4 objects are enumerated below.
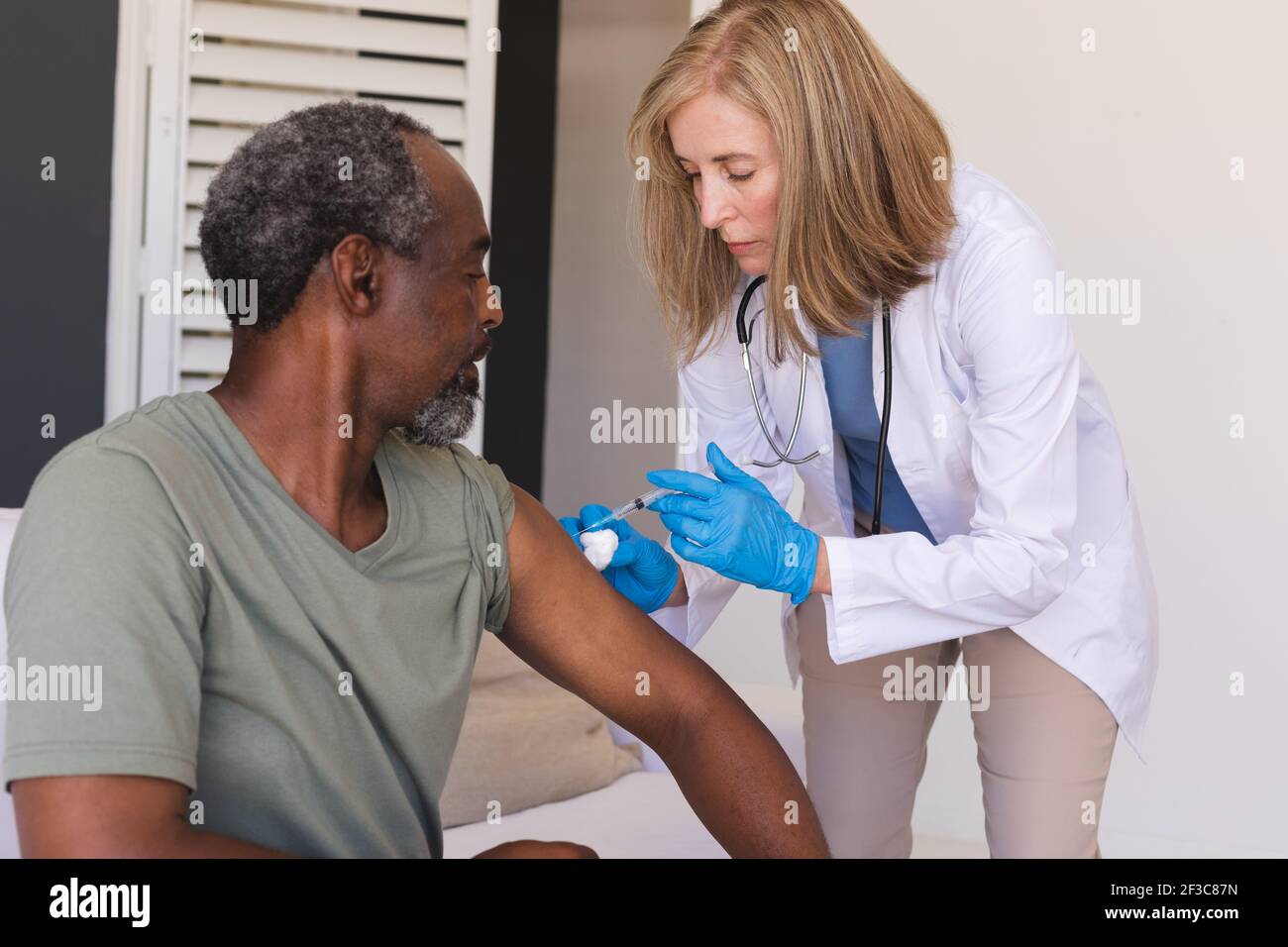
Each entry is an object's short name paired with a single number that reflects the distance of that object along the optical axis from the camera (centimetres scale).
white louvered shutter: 254
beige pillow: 183
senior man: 88
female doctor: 140
